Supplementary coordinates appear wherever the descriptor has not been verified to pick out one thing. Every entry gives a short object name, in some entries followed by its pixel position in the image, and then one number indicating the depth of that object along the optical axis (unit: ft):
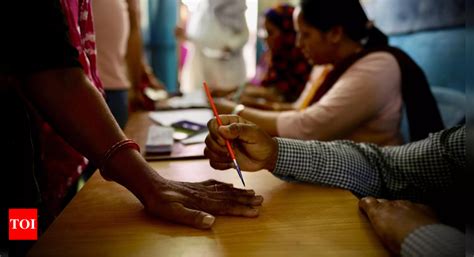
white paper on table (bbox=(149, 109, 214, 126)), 5.07
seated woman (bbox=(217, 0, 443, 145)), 4.53
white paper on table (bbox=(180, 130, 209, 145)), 3.95
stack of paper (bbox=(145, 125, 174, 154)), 3.58
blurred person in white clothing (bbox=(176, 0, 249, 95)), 8.02
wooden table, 1.82
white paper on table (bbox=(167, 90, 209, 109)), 6.42
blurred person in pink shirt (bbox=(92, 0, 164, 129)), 5.10
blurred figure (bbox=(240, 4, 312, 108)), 8.87
